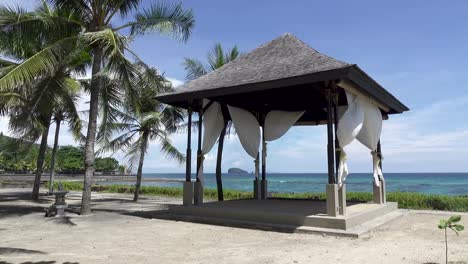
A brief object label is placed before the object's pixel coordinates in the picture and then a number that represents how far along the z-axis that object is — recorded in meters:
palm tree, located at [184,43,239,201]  17.09
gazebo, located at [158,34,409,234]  8.63
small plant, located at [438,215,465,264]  4.66
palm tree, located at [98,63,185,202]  16.70
